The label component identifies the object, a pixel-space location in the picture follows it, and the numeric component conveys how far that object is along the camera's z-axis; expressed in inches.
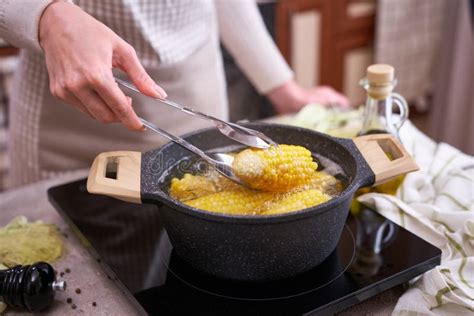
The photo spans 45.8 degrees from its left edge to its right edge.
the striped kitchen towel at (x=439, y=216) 26.0
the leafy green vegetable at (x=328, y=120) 40.7
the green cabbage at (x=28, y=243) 29.2
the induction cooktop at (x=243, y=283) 25.3
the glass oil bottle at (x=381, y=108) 32.2
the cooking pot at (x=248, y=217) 23.8
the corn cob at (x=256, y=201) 25.6
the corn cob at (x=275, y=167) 26.1
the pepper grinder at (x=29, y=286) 25.4
